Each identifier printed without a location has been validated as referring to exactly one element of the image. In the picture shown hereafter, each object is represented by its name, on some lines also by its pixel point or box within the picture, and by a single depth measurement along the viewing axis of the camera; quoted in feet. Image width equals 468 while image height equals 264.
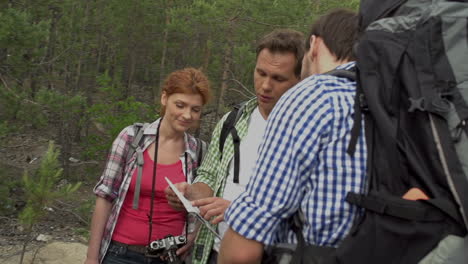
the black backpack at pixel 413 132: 3.64
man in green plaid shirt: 6.94
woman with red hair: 8.45
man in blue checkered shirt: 4.11
